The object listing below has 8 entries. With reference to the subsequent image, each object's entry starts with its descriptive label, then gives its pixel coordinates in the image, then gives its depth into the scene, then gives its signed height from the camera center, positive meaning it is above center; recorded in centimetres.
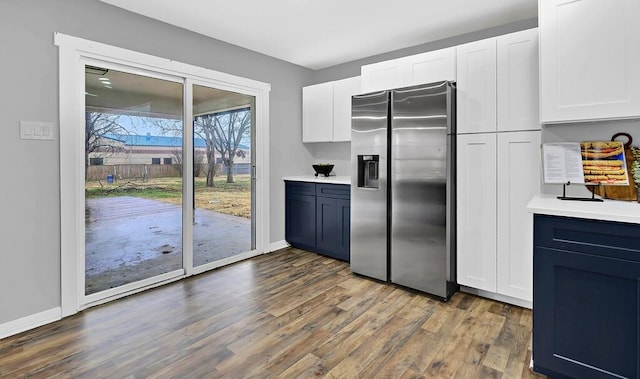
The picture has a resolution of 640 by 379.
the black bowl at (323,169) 428 +26
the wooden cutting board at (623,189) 212 -1
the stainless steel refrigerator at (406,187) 278 +1
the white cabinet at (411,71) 293 +113
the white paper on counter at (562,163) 215 +17
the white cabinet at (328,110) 400 +101
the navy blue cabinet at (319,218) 382 -37
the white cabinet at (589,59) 188 +78
